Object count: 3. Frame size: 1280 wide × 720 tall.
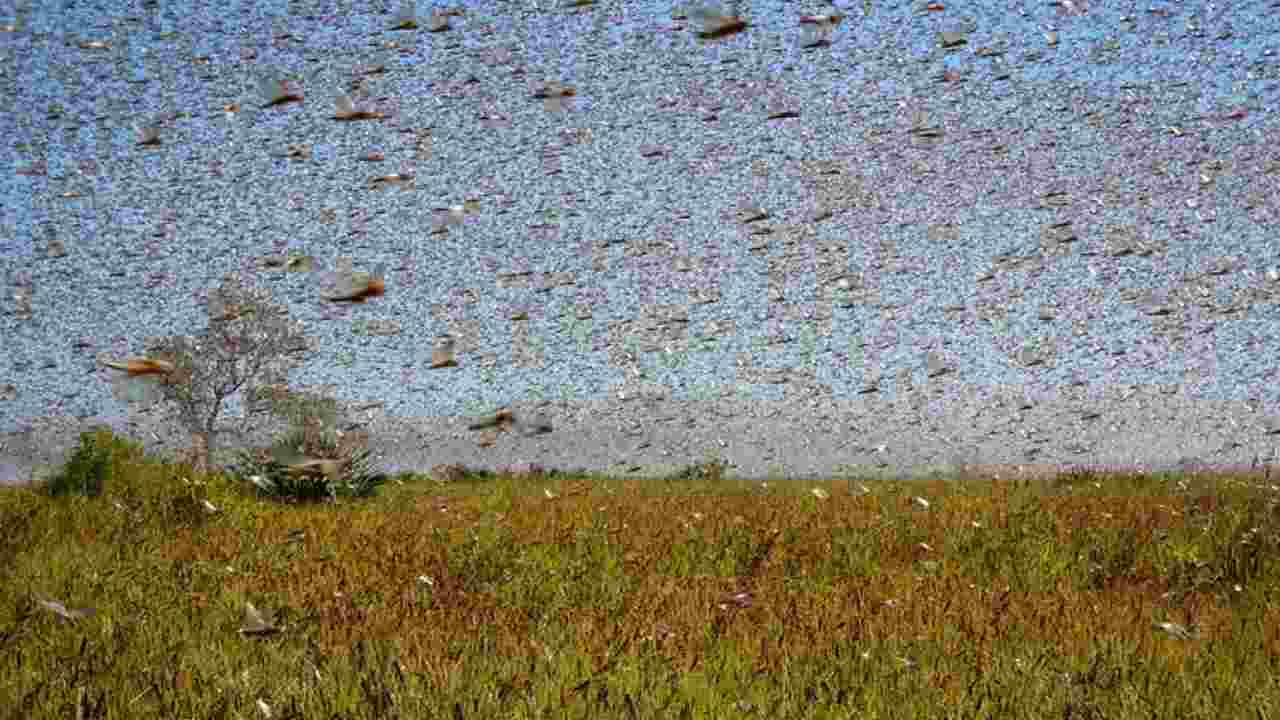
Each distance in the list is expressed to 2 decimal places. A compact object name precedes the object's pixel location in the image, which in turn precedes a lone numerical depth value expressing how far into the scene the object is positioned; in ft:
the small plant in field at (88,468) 61.05
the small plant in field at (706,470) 145.48
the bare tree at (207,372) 174.50
